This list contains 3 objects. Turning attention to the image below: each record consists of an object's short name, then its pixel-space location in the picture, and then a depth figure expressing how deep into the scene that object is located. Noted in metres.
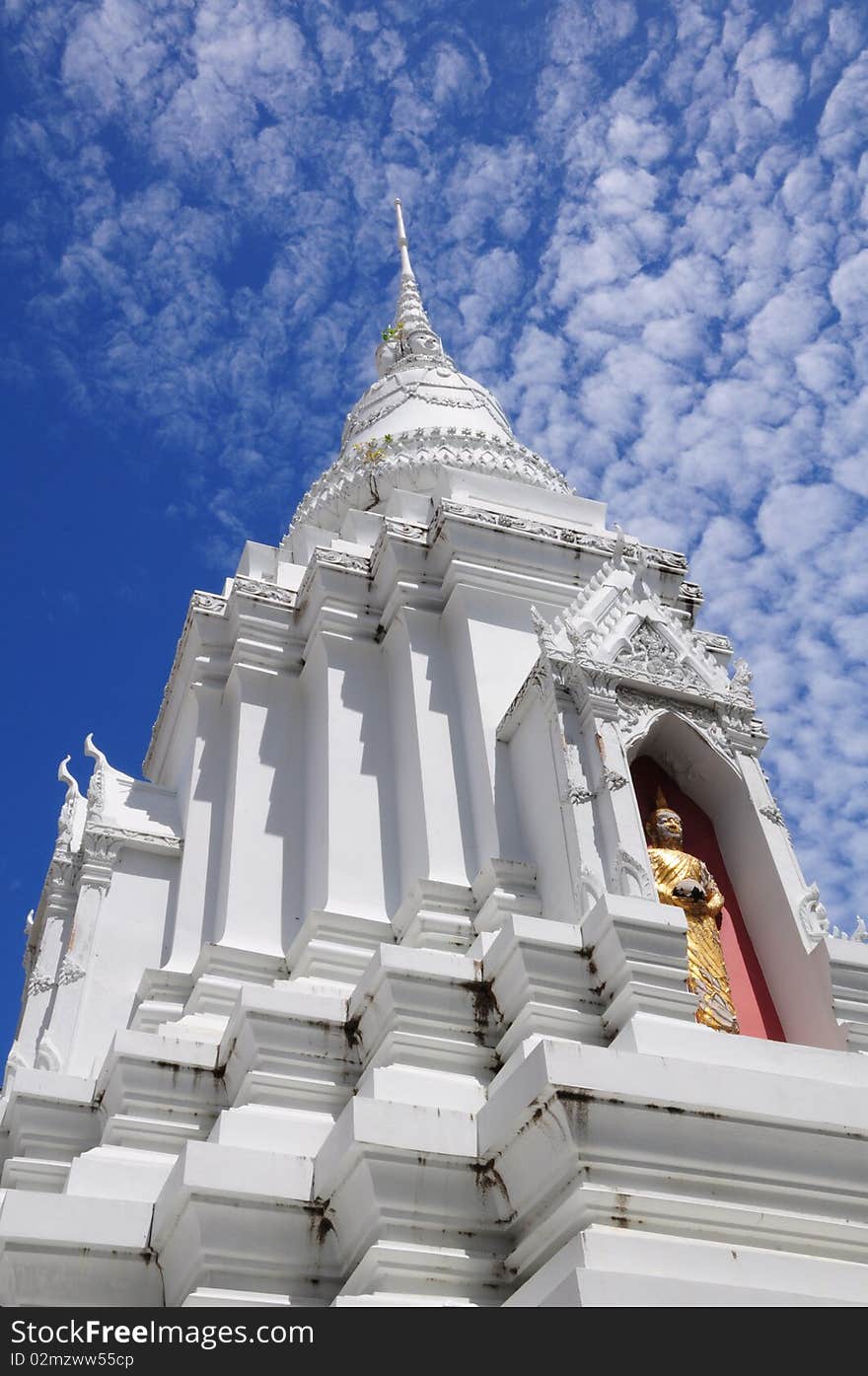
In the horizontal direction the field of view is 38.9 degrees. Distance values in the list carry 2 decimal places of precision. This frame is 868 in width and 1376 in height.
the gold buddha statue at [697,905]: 8.40
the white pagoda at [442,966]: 6.11
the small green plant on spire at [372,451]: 16.27
